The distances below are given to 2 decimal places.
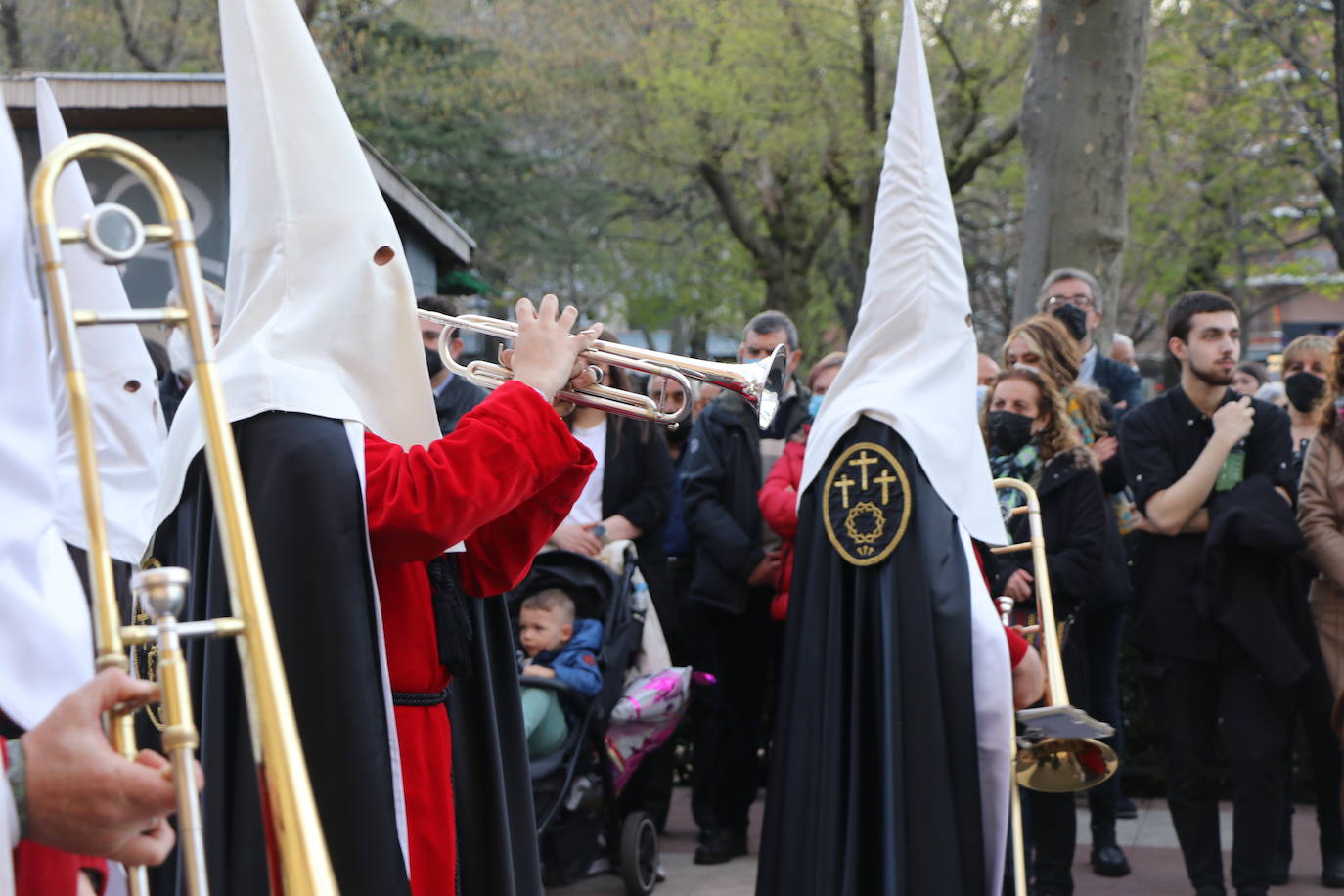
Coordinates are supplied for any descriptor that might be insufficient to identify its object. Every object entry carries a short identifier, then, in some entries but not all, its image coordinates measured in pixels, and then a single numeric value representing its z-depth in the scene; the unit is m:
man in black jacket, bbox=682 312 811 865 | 6.81
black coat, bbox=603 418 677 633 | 7.00
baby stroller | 5.95
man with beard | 5.85
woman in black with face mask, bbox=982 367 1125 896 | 5.82
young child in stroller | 5.91
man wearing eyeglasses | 6.89
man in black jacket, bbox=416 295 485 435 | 6.86
